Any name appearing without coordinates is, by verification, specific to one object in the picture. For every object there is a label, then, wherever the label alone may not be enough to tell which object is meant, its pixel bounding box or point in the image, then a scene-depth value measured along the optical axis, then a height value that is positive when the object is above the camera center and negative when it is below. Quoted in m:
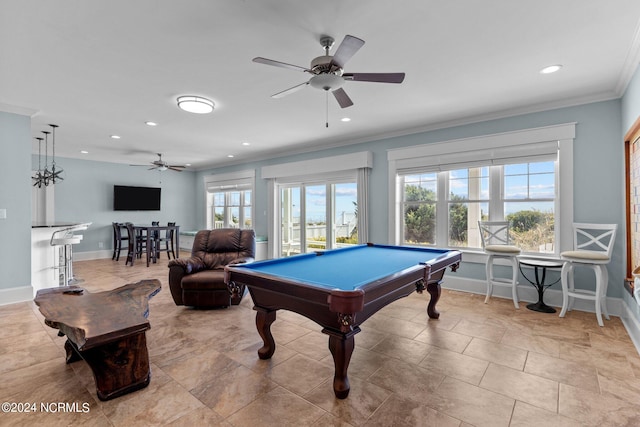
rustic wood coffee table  1.88 -0.79
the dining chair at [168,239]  7.40 -0.71
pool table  1.81 -0.50
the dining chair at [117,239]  7.68 -0.71
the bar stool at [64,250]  4.49 -0.65
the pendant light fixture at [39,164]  6.07 +1.13
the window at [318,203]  5.79 +0.21
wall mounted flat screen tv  8.40 +0.39
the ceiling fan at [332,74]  2.16 +1.09
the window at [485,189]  3.96 +0.37
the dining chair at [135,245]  6.97 -0.80
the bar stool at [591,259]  3.25 -0.50
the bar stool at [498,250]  3.88 -0.49
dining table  6.86 -0.51
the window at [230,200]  8.20 +0.36
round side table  3.63 -0.83
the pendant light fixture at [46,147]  5.45 +1.40
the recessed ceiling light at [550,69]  2.99 +1.47
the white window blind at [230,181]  8.02 +0.89
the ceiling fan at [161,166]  7.44 +1.16
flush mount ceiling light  3.73 +1.38
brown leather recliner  3.76 -0.74
